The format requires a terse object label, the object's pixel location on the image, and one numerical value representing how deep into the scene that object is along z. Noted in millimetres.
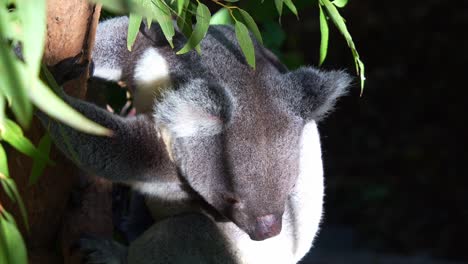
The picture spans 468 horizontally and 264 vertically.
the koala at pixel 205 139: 1865
